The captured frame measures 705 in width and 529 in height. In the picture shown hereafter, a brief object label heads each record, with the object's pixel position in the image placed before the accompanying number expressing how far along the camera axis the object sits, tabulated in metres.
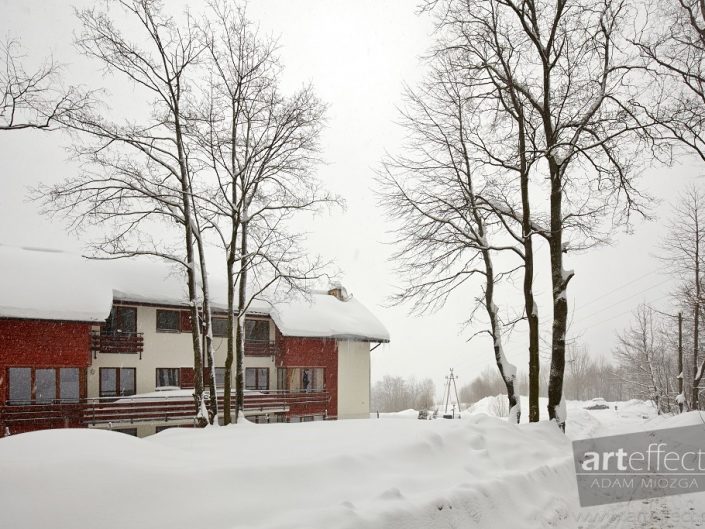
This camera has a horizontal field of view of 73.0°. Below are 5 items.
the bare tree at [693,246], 28.02
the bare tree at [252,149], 16.94
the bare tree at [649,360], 40.62
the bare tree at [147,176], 15.01
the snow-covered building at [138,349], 20.66
